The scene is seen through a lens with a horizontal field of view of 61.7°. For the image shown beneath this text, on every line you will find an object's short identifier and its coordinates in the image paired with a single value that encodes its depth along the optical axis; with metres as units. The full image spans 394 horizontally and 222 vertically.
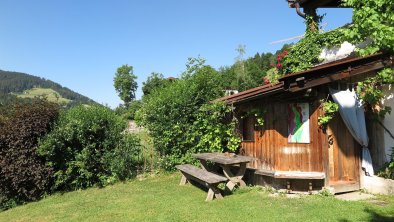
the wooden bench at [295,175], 7.98
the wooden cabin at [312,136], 7.59
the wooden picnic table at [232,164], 8.70
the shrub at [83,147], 11.22
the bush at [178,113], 12.37
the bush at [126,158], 11.81
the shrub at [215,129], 10.78
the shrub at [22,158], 10.76
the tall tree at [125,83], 71.31
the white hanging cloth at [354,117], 7.92
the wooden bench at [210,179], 8.16
